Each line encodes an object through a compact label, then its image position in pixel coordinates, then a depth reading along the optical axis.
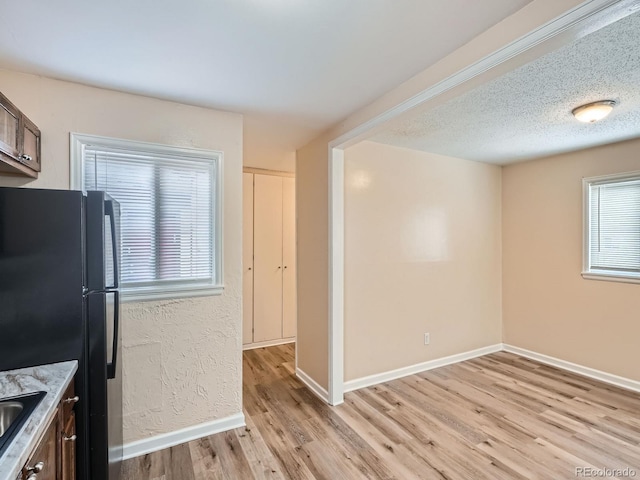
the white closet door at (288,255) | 4.70
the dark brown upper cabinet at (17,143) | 1.50
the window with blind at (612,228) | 3.19
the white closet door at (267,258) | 4.50
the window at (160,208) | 2.13
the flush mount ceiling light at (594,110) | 2.28
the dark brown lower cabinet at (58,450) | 1.03
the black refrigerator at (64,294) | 1.44
